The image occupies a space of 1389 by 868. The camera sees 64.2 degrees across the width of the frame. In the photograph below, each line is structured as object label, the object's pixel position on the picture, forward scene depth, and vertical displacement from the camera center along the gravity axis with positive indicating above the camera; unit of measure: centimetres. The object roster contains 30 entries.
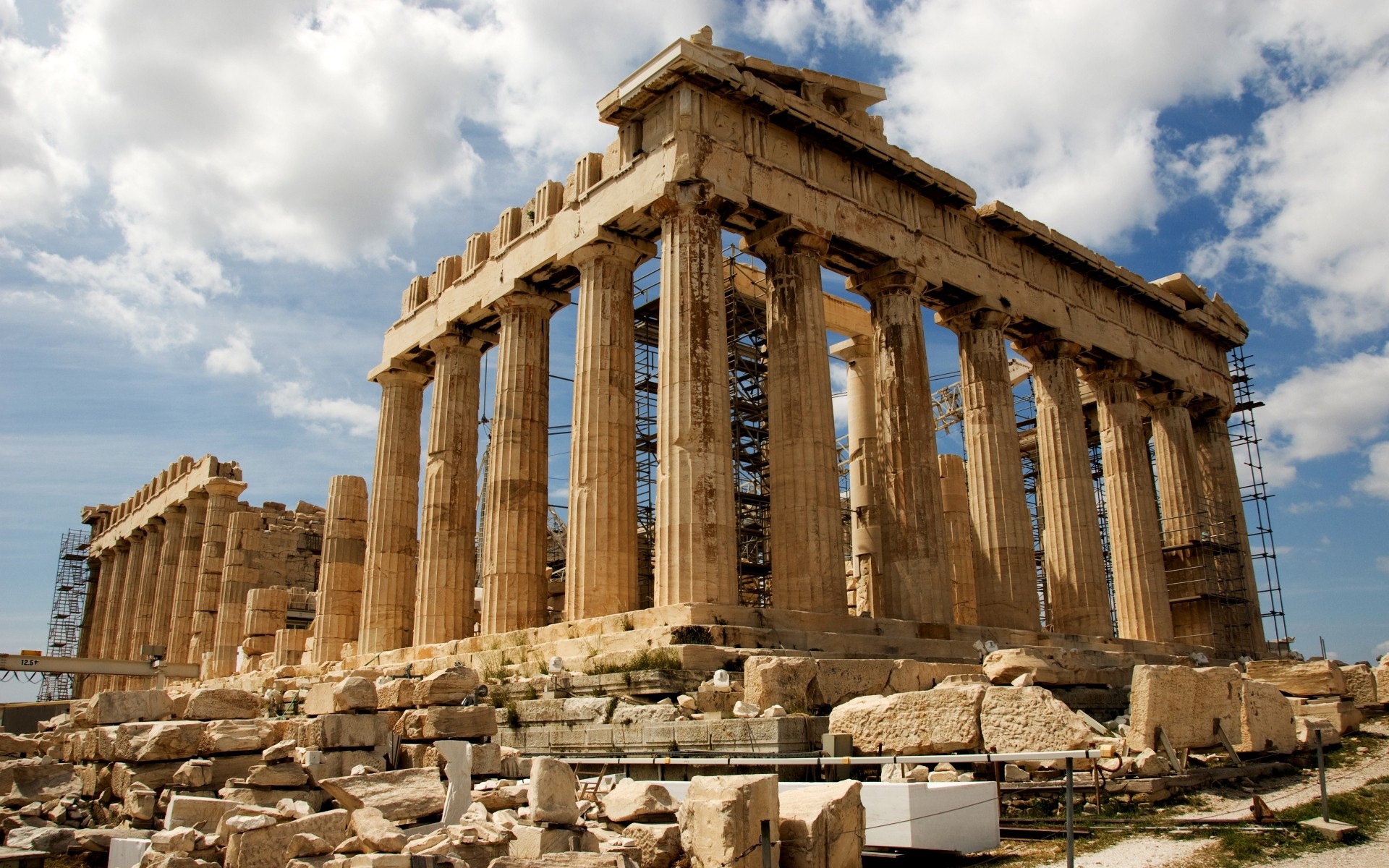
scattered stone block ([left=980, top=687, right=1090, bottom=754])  1002 -6
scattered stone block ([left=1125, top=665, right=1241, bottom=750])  1084 +10
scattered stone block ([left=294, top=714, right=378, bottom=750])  1073 -6
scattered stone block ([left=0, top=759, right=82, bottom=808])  1221 -56
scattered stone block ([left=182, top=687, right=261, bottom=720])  1209 +24
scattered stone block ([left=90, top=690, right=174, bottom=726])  1331 +25
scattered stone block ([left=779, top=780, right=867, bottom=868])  744 -72
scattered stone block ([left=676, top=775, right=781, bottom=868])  712 -62
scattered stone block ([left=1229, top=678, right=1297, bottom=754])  1198 -8
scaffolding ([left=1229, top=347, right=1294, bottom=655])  3078 +779
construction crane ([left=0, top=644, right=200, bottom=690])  3241 +184
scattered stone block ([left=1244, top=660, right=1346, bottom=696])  1573 +47
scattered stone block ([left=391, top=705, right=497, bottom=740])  1098 +1
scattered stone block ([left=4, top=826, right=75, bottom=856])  983 -95
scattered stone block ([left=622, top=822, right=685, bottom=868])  756 -82
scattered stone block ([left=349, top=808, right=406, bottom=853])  749 -72
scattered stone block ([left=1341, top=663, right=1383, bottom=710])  1730 +38
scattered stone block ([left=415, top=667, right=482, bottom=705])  1198 +38
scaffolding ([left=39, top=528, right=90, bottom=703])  5416 +643
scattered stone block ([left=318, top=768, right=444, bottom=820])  898 -54
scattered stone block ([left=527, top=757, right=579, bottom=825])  762 -48
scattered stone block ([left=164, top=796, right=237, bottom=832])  935 -70
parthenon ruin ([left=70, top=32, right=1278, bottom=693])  1858 +601
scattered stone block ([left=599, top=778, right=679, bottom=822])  820 -59
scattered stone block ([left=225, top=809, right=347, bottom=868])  800 -83
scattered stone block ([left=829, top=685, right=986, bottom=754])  1034 -5
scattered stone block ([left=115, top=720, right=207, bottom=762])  1123 -14
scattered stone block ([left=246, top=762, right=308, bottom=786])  1029 -44
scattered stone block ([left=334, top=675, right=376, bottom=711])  1122 +30
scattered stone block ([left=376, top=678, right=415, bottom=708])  1217 +32
